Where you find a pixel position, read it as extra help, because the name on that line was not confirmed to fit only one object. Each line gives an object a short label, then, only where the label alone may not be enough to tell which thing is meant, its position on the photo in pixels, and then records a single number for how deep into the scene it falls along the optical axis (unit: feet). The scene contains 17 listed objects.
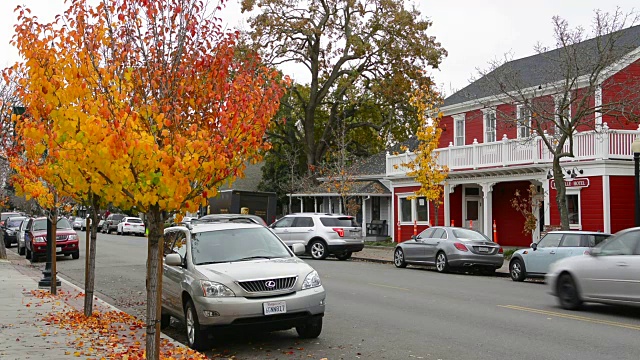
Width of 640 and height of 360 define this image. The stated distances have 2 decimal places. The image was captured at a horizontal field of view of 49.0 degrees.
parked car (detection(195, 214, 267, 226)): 52.82
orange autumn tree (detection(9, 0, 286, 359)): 21.79
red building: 83.71
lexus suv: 30.07
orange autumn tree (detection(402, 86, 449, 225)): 101.86
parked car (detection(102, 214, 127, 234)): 201.16
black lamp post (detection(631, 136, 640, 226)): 62.59
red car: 89.45
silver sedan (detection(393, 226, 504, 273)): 69.31
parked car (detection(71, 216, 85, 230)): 216.00
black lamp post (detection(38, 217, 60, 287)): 55.06
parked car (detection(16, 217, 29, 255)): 104.27
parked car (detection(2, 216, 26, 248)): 125.50
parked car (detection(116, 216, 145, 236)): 183.11
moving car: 38.88
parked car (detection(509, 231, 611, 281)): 56.95
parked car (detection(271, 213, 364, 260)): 88.89
